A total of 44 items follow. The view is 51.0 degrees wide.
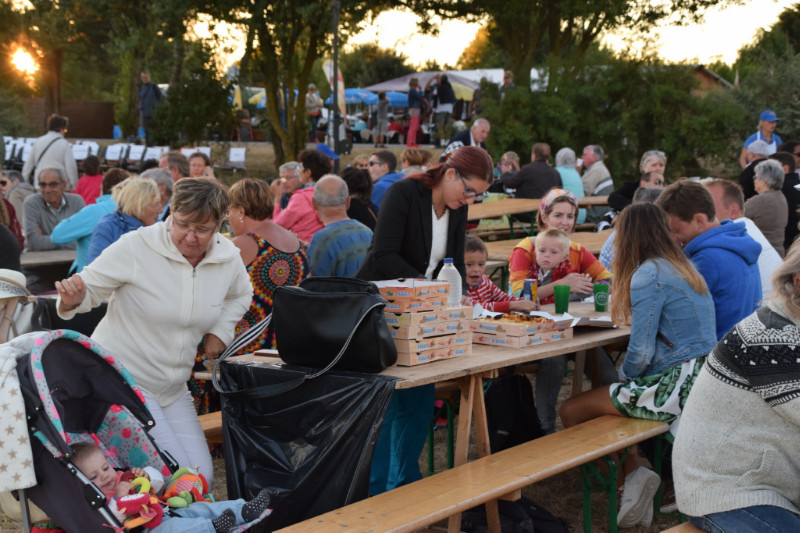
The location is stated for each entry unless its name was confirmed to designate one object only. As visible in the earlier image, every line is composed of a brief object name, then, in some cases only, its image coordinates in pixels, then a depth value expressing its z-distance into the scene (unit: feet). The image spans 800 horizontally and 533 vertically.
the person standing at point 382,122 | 88.05
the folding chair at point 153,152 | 65.52
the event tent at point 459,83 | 91.15
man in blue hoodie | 13.83
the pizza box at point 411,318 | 11.00
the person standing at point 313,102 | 71.94
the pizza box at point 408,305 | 11.01
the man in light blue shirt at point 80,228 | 20.29
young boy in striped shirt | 16.74
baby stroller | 8.80
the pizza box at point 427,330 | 11.09
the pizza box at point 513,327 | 12.65
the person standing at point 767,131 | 36.37
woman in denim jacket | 12.75
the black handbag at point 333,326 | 10.55
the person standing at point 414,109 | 77.69
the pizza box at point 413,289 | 11.02
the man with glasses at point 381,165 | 30.12
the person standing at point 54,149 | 37.29
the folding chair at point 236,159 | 69.91
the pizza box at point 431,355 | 11.16
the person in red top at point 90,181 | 33.88
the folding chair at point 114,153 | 67.66
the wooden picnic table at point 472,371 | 10.82
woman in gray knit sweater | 8.13
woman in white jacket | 11.15
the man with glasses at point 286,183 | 28.22
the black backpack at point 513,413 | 15.20
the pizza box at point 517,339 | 12.70
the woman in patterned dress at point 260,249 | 15.58
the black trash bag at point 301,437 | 10.73
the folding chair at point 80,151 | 66.18
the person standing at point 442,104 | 78.33
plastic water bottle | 12.90
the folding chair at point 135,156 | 66.03
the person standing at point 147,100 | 70.79
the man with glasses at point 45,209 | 25.04
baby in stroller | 9.27
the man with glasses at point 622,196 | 29.76
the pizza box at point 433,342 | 11.13
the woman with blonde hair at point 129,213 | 16.79
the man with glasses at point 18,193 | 29.53
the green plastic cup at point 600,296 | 15.65
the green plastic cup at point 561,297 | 14.94
